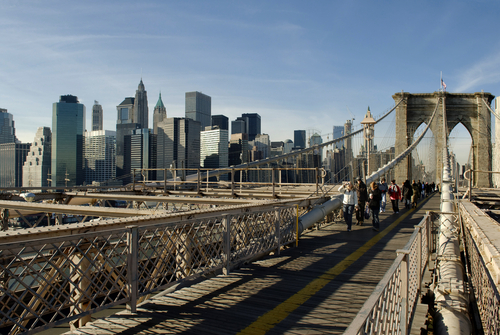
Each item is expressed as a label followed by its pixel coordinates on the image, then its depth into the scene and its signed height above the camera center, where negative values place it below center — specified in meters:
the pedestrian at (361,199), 11.68 -0.63
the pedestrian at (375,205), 10.89 -0.75
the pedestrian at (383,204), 16.58 -1.10
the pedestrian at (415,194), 18.67 -0.71
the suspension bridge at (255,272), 3.55 -1.42
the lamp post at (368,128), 15.26 +2.34
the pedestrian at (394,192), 15.27 -0.50
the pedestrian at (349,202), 10.78 -0.67
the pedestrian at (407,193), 18.30 -0.65
